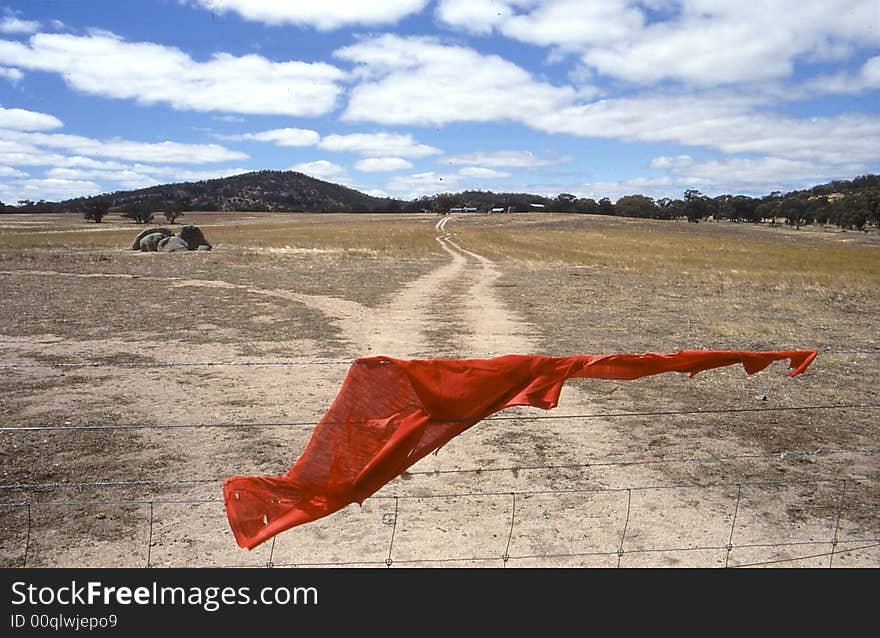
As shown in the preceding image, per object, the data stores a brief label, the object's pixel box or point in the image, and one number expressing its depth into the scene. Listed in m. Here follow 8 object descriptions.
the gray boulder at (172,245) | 42.19
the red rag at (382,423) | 4.74
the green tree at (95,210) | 111.81
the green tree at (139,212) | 115.38
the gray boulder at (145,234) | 43.62
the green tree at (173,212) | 119.26
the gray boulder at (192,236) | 43.97
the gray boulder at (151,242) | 42.91
